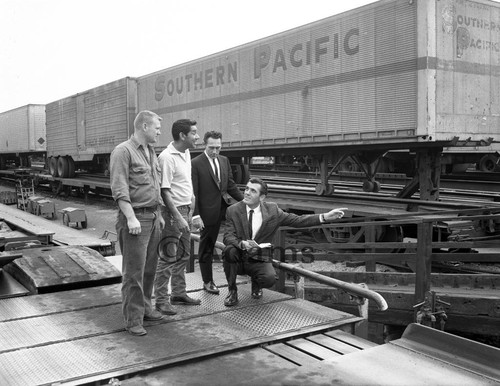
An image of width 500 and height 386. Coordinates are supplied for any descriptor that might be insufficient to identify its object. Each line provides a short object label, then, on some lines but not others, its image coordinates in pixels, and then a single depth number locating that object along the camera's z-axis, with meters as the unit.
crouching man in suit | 5.23
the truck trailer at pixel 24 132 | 32.72
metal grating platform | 3.72
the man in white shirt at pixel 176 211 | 4.93
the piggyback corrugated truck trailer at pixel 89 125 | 21.44
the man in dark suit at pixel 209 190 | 5.55
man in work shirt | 4.29
